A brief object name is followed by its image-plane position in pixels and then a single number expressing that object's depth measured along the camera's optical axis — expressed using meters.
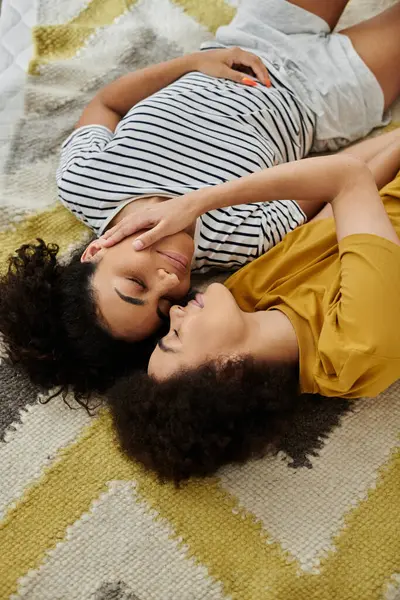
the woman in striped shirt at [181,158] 1.00
